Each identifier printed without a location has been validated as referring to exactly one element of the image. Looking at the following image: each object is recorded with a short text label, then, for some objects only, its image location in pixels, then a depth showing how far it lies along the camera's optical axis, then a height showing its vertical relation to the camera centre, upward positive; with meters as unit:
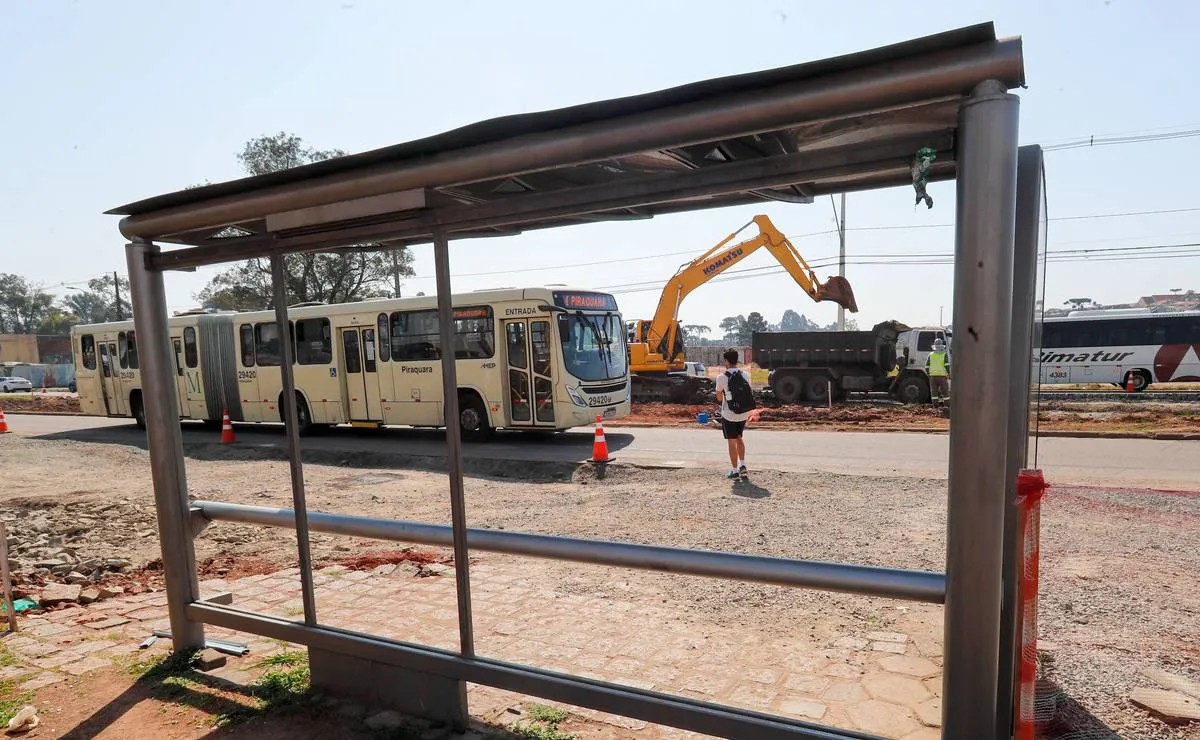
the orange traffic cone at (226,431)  14.70 -2.08
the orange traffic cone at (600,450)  10.45 -1.99
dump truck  19.45 -1.34
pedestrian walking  8.84 -1.18
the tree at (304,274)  32.50 +2.87
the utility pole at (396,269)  32.88 +2.94
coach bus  19.61 -1.44
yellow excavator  18.02 -0.10
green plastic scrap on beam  1.92 +0.40
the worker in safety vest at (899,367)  19.42 -1.68
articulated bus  12.70 -0.69
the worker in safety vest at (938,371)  18.23 -1.70
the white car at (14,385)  43.94 -2.62
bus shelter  1.82 +0.42
